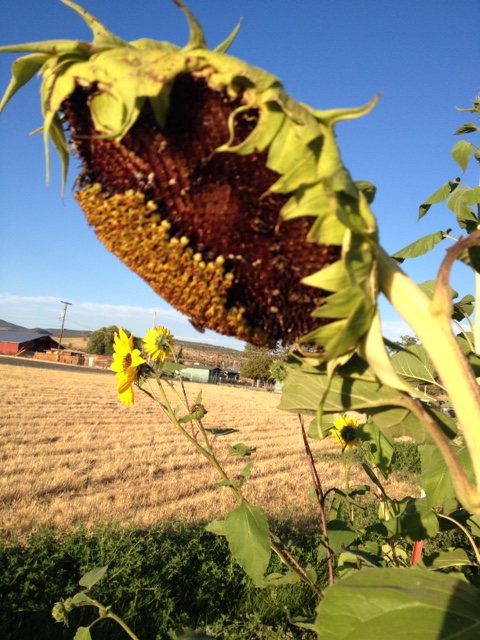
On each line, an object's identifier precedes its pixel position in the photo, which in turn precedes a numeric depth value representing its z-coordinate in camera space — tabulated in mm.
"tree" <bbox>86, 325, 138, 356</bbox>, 85944
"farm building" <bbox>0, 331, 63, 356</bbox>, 81312
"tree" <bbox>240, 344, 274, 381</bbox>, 61188
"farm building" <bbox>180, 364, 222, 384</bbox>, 73438
